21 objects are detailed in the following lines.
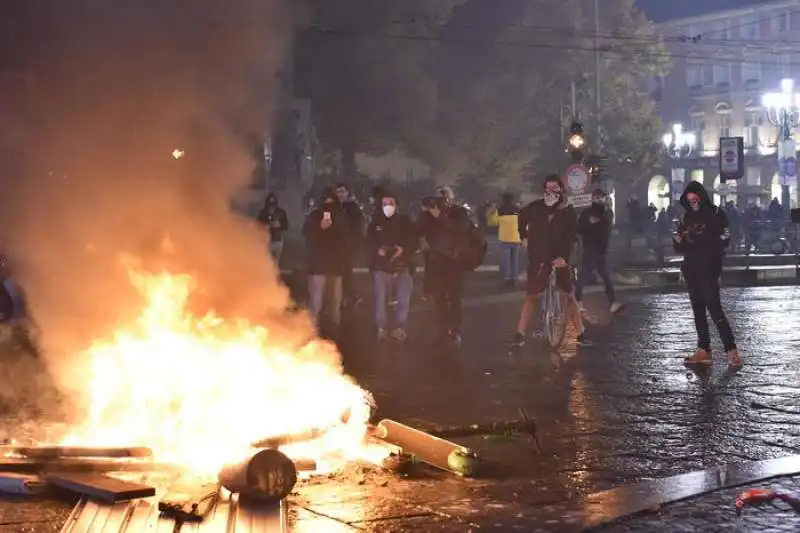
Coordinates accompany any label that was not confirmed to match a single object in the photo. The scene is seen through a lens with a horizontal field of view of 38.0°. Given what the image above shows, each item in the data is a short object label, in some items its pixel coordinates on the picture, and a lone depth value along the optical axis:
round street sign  19.53
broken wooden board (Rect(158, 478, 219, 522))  5.50
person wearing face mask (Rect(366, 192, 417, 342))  13.17
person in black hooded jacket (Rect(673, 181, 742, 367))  10.41
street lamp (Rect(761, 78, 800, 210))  39.62
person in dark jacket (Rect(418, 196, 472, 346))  12.37
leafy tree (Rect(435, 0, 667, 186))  37.44
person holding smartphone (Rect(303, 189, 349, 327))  13.30
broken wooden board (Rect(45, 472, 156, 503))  5.79
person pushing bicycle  11.66
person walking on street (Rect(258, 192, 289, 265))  11.54
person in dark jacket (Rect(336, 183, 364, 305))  14.67
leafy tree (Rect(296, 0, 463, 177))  30.34
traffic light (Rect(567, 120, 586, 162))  21.61
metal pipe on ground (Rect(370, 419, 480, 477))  6.36
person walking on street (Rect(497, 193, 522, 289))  20.86
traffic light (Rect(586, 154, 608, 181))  23.41
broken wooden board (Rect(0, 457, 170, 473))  6.23
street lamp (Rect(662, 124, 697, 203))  68.94
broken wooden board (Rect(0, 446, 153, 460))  6.33
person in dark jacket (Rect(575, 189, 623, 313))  15.73
